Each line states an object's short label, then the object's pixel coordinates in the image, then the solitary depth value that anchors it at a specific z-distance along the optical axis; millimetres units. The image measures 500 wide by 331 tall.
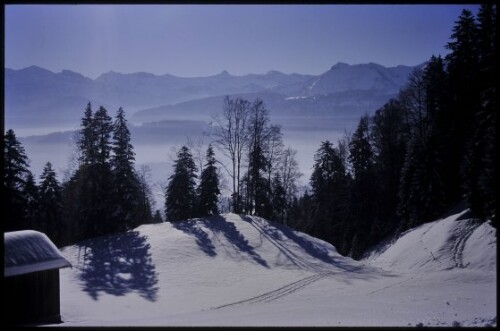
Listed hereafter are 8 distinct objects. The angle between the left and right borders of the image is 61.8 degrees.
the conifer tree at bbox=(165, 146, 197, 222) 42219
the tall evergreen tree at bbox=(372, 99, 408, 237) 46500
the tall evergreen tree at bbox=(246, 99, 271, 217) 43594
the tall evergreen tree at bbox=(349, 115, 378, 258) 44250
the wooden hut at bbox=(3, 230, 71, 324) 16109
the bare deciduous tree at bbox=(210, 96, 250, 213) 43031
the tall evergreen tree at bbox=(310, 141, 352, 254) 47219
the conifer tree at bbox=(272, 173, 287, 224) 47594
